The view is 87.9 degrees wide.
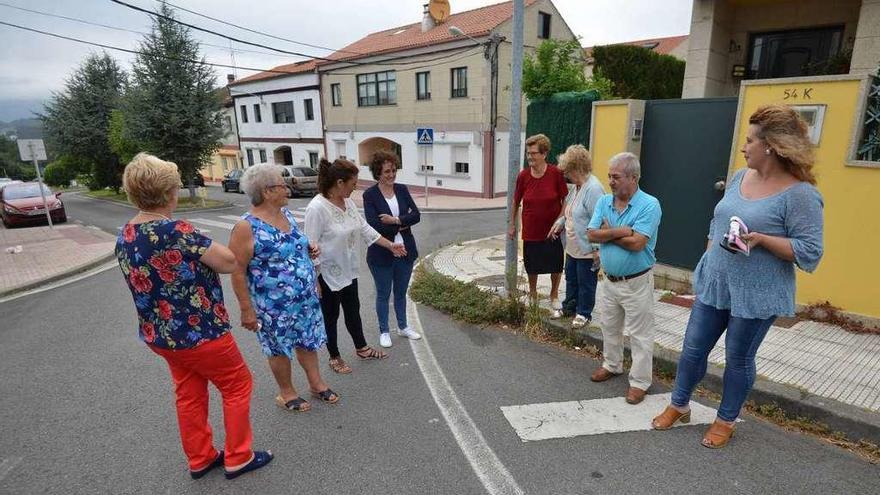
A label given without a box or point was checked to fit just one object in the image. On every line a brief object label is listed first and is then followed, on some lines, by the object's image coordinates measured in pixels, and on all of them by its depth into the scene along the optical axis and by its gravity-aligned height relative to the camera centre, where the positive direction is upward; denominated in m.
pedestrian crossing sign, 15.41 +0.16
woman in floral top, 2.32 -0.87
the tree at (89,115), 24.03 +1.58
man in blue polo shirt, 3.22 -0.82
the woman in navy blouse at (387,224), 4.16 -0.74
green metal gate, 5.21 -0.31
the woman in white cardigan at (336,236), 3.66 -0.77
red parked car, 14.02 -1.80
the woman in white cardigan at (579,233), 4.11 -0.89
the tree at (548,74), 7.25 +1.02
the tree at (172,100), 18.52 +1.79
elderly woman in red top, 4.67 -0.70
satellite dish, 21.79 +6.15
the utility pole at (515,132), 5.21 +0.09
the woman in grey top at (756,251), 2.39 -0.61
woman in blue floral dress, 2.85 -0.85
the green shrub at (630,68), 15.45 +2.33
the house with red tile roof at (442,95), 18.75 +2.11
